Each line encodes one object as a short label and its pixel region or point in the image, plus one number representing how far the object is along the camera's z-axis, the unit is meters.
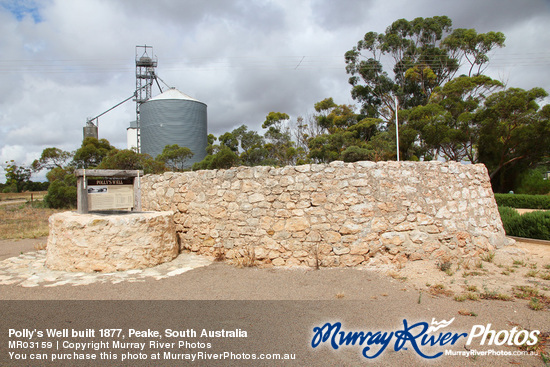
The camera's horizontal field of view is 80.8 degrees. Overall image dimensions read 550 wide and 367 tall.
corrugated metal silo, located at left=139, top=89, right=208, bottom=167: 33.44
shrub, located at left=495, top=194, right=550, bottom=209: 14.59
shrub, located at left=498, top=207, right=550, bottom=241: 8.94
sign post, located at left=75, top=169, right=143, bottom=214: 6.63
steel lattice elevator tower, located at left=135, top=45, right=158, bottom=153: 40.69
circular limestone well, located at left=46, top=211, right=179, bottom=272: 6.12
